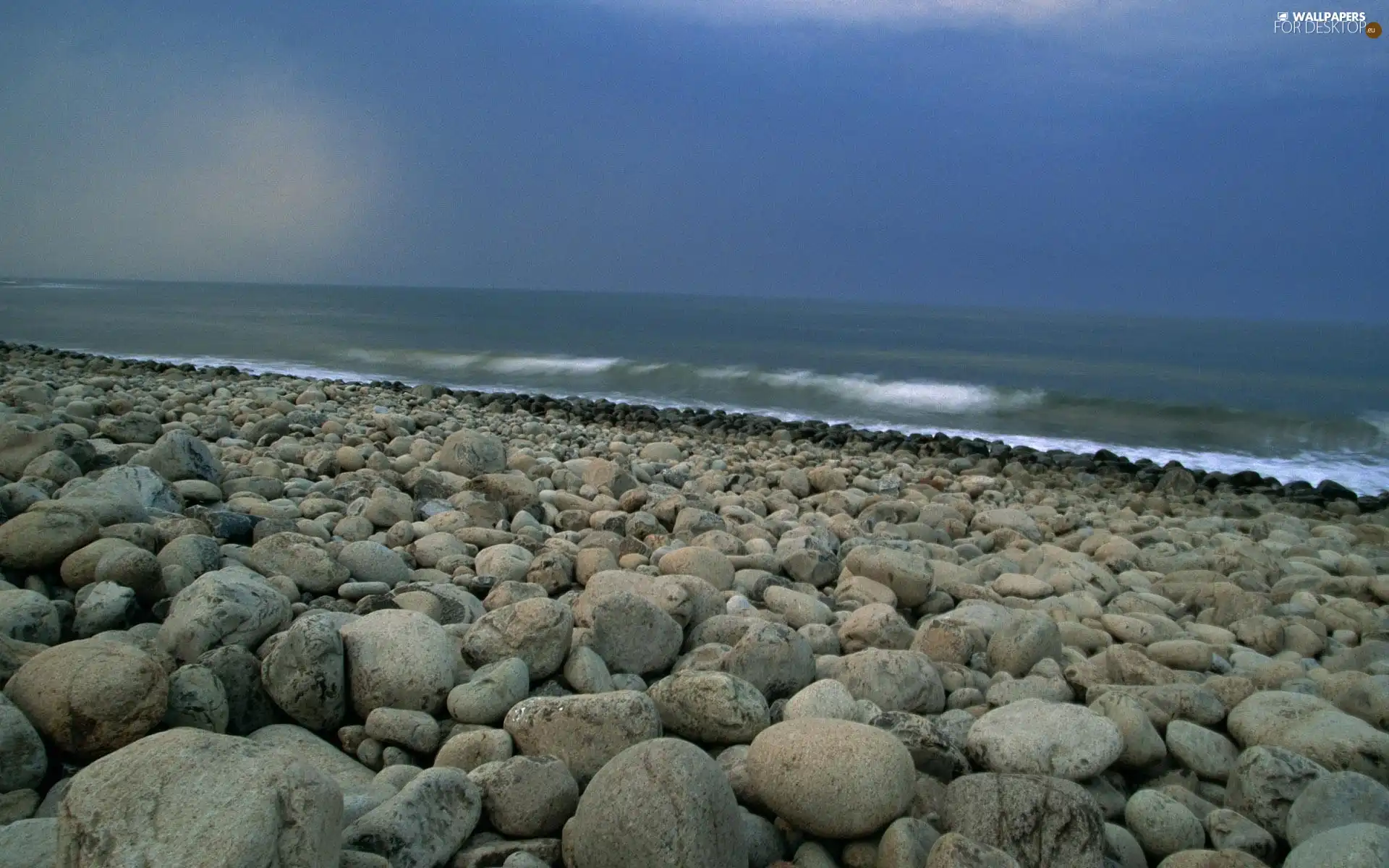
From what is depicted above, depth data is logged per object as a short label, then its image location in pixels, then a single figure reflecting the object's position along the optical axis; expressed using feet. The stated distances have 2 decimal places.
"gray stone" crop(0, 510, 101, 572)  9.05
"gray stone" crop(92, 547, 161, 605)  8.86
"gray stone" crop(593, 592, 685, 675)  8.95
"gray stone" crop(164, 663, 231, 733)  6.66
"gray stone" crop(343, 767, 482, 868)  5.61
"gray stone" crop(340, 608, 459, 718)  7.57
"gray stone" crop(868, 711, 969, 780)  7.25
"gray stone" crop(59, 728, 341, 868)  4.42
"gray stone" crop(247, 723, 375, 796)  6.68
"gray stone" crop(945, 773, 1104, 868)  6.26
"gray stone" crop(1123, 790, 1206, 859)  6.82
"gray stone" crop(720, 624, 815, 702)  8.66
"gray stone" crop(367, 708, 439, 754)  7.19
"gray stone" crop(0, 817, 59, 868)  4.87
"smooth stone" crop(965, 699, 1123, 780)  7.36
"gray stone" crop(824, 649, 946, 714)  8.66
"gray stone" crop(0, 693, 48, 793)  6.01
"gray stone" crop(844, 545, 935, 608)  12.40
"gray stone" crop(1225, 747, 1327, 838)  7.21
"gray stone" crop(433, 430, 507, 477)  16.94
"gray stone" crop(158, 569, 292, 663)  7.72
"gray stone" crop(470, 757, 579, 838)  6.21
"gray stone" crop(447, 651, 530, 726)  7.52
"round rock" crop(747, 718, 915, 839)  6.26
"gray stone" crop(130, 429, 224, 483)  13.47
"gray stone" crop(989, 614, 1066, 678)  9.85
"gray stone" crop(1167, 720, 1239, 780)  8.00
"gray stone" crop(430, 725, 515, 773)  6.88
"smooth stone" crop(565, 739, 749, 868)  5.53
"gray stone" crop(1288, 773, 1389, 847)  6.78
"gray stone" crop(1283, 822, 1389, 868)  5.78
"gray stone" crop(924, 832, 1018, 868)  5.64
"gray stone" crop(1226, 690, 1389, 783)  7.71
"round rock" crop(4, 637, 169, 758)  6.28
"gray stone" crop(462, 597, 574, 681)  8.27
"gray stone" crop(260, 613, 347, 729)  7.28
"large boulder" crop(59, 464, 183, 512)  11.25
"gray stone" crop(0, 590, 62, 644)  7.86
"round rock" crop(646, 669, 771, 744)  7.48
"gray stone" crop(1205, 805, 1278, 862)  6.72
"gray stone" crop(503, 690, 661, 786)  6.94
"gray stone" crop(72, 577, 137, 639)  8.29
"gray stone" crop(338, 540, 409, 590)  10.62
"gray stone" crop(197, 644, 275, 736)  7.16
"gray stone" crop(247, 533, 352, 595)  10.02
